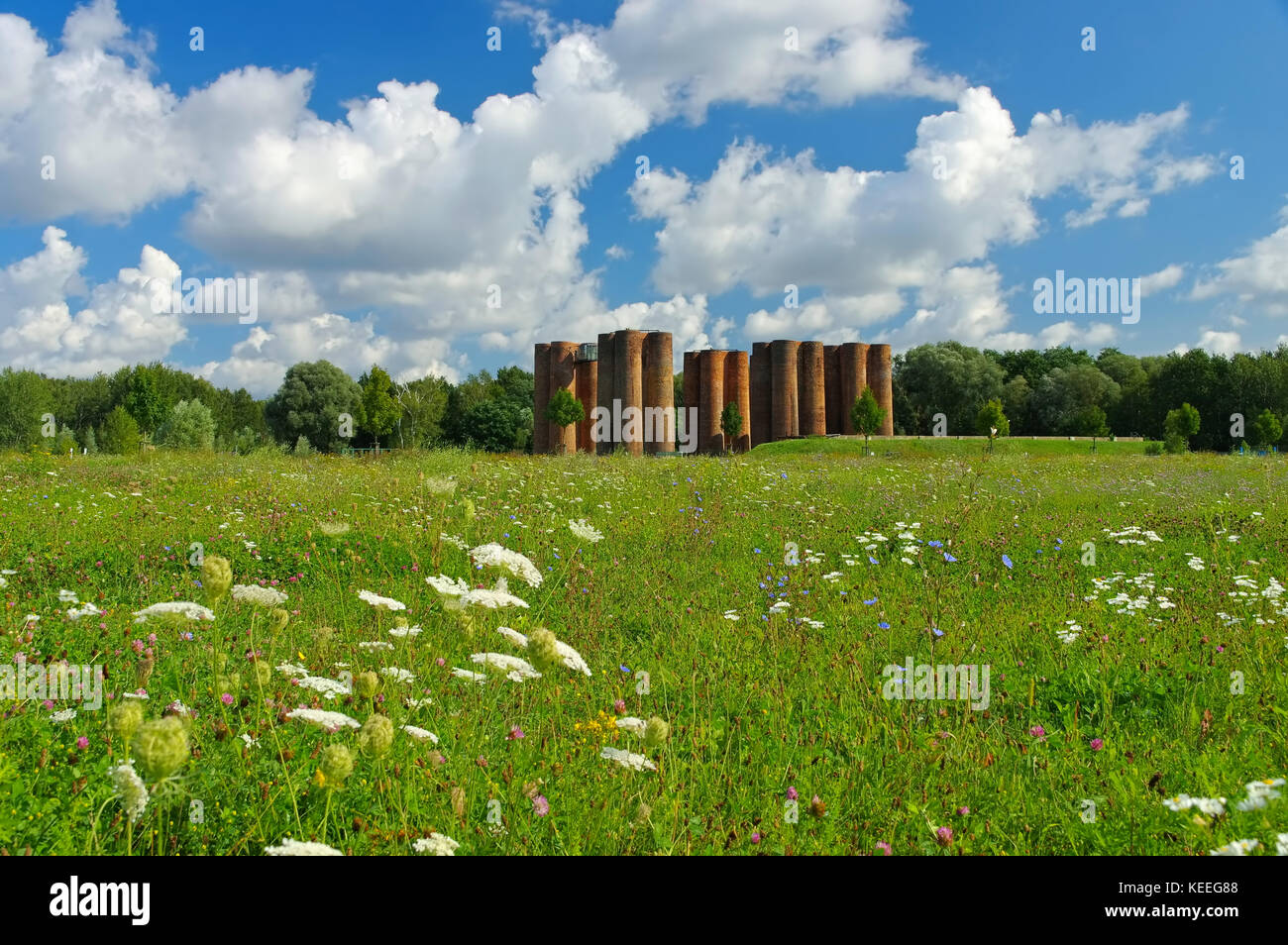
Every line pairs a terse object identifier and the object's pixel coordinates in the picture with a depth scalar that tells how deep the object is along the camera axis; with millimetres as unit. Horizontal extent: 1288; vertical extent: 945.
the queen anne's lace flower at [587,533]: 4350
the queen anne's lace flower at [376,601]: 3217
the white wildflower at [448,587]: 3125
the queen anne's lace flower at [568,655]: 2698
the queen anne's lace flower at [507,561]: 3254
